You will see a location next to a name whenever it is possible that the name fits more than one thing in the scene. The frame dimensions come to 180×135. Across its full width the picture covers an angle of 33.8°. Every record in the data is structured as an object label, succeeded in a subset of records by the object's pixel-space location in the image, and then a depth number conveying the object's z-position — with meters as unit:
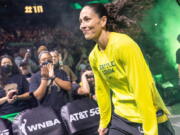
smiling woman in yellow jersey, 1.97
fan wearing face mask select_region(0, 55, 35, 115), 4.16
